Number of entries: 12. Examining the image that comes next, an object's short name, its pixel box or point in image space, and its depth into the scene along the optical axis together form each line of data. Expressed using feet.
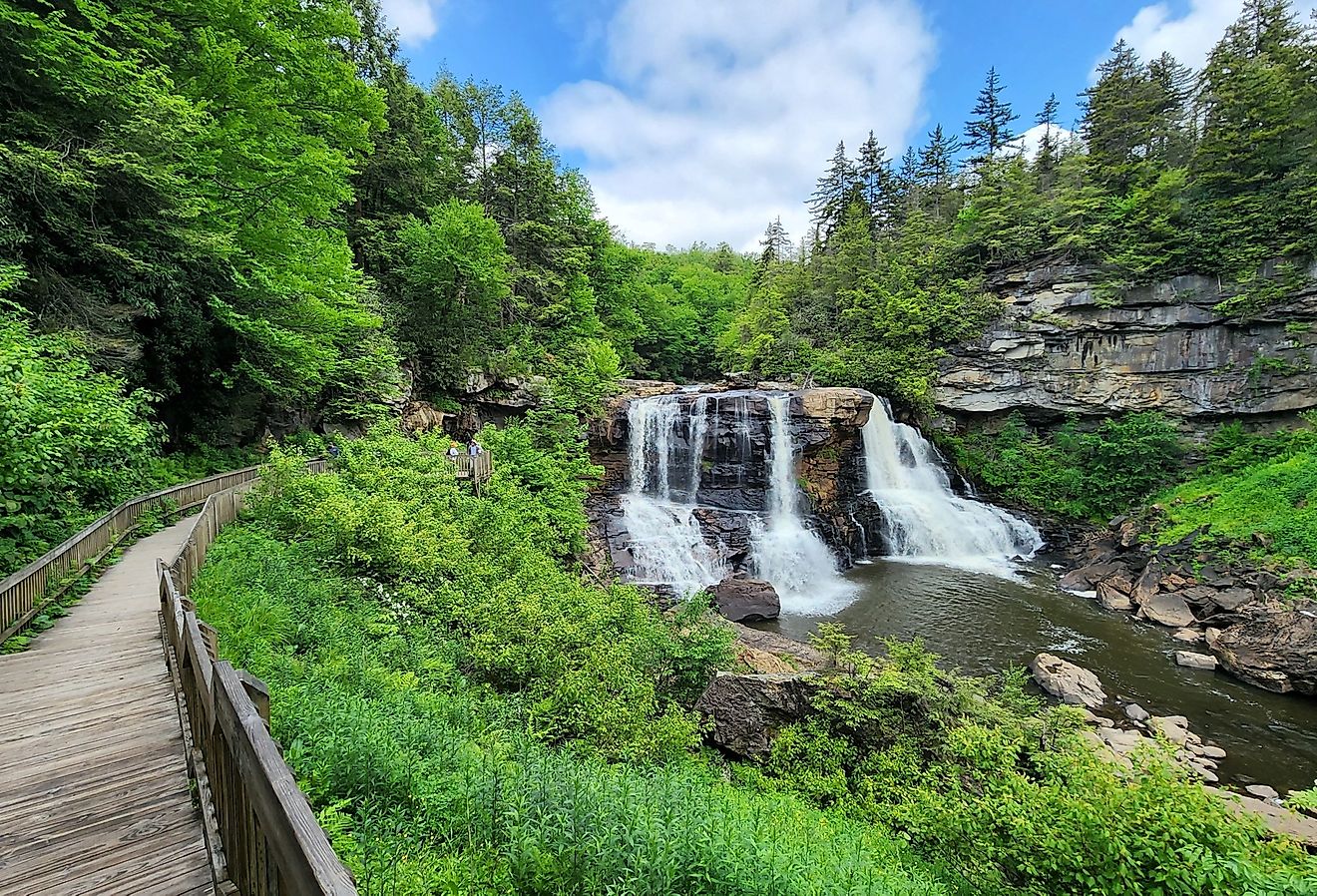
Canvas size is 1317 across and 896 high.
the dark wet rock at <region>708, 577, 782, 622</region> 50.31
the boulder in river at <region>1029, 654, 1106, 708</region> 36.99
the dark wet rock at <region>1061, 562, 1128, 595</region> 58.20
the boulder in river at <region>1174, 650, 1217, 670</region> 41.14
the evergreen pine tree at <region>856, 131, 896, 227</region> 133.15
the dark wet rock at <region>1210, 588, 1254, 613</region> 46.68
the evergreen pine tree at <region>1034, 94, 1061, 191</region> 96.92
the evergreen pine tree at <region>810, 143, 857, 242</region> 138.92
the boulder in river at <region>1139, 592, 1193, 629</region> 47.96
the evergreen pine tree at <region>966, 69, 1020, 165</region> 126.82
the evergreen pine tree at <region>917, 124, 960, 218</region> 128.36
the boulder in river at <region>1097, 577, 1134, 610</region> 52.54
